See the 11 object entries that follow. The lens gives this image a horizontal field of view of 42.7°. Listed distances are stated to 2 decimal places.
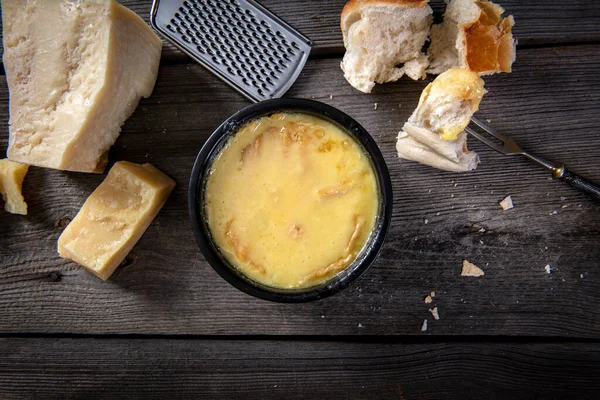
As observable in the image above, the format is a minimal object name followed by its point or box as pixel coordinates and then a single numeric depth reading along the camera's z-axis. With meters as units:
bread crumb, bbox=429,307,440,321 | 0.50
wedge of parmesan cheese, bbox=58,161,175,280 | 0.47
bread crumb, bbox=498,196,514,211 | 0.49
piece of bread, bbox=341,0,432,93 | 0.45
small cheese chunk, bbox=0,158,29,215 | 0.48
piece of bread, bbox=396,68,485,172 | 0.44
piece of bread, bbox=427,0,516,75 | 0.45
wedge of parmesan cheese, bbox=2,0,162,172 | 0.44
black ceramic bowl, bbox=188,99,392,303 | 0.44
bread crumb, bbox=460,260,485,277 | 0.49
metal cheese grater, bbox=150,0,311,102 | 0.47
